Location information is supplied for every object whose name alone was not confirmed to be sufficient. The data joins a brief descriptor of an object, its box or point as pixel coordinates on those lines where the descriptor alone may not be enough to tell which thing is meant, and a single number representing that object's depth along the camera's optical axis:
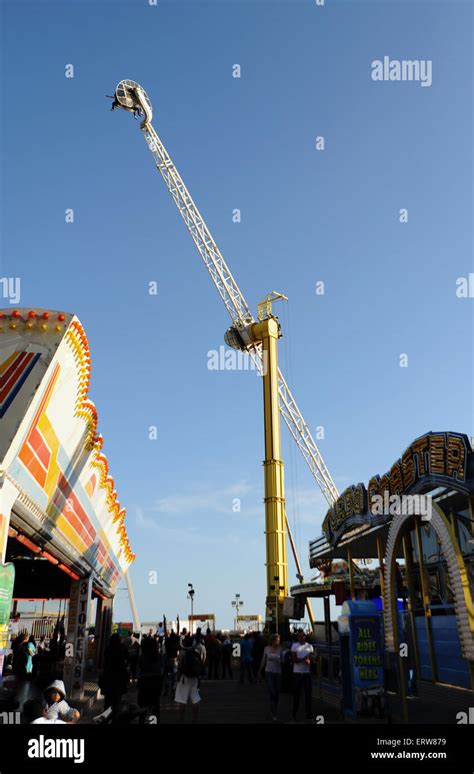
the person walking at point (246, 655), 18.69
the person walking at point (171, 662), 15.14
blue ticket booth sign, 10.74
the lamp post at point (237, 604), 59.97
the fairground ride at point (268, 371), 31.44
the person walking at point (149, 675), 9.72
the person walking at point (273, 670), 11.12
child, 6.71
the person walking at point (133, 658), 19.67
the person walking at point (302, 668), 11.02
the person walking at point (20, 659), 10.70
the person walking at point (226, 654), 21.07
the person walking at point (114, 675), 9.30
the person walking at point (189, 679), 10.02
